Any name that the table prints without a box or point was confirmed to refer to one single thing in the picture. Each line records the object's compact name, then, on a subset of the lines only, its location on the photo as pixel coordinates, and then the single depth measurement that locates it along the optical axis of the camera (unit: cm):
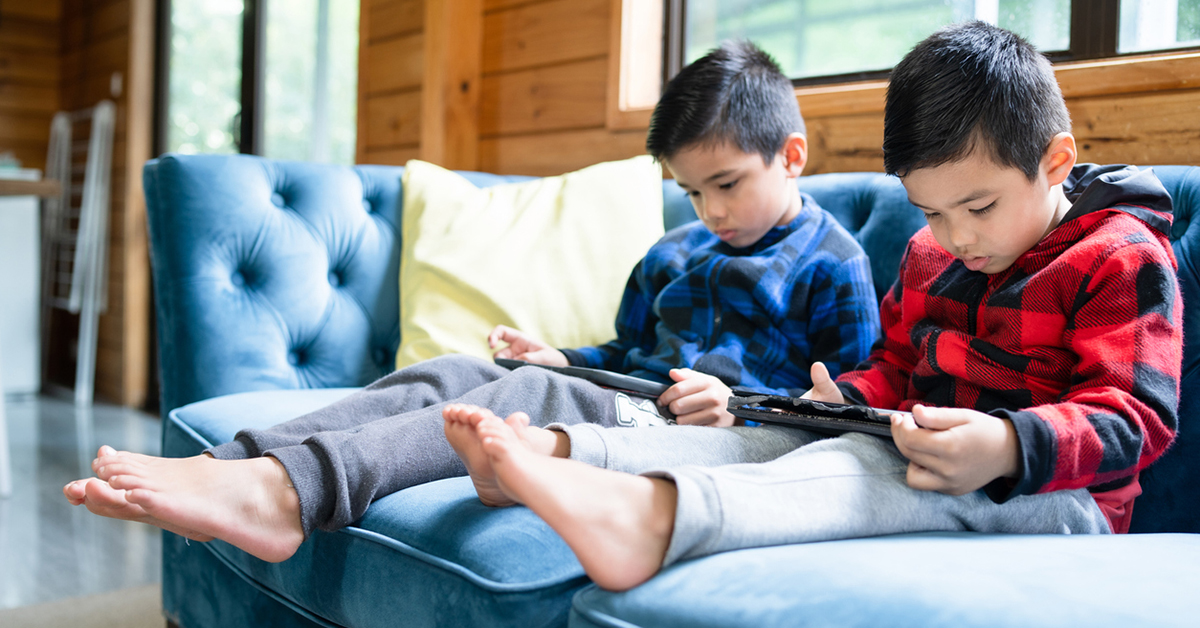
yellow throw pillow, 138
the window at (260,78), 290
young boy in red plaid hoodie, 65
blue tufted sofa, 57
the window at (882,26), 126
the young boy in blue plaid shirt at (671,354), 77
